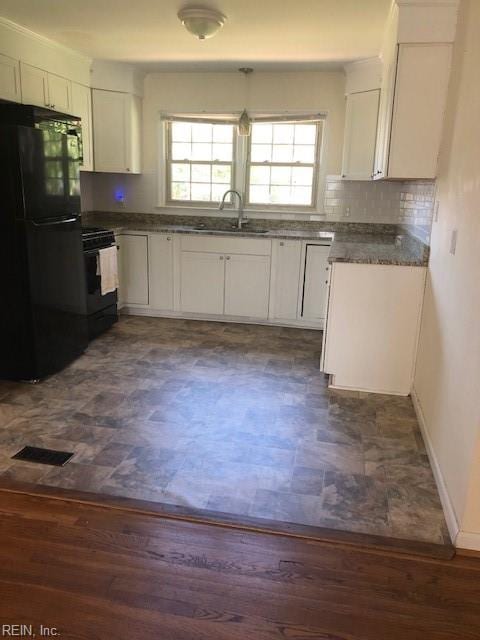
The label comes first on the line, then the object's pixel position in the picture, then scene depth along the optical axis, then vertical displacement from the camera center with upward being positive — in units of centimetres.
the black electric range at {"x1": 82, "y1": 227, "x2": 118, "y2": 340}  410 -81
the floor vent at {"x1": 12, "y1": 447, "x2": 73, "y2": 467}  242 -131
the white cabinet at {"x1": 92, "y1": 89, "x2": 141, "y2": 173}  484 +57
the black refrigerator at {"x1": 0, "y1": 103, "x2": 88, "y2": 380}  304 -35
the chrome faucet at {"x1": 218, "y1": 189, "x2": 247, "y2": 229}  507 -14
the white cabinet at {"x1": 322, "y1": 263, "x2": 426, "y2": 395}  320 -83
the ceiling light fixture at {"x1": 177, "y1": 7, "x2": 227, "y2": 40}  312 +109
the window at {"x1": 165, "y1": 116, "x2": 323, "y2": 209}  505 +35
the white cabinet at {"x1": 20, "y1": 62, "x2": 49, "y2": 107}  380 +78
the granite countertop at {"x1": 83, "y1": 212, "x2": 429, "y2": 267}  409 -35
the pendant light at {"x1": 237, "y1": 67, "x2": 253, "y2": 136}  485 +72
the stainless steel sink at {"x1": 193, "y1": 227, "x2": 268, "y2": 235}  482 -37
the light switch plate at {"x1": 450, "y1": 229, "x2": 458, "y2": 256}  239 -19
